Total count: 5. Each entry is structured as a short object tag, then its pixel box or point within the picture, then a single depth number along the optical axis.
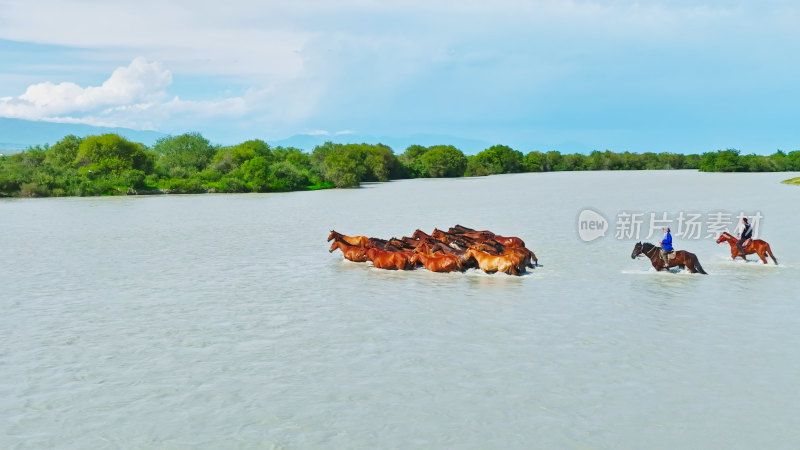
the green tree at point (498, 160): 158.38
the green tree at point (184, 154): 78.69
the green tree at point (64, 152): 73.06
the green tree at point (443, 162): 129.25
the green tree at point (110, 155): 70.25
